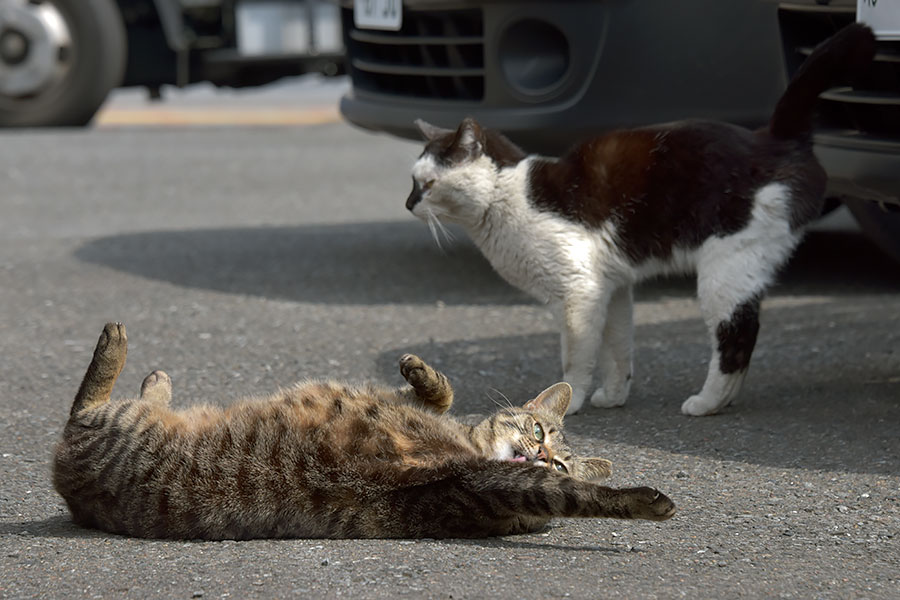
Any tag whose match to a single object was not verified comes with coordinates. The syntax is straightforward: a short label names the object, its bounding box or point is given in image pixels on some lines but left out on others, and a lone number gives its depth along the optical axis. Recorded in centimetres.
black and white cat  859
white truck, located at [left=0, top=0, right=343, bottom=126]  2097
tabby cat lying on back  628
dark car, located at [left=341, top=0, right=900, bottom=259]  1101
